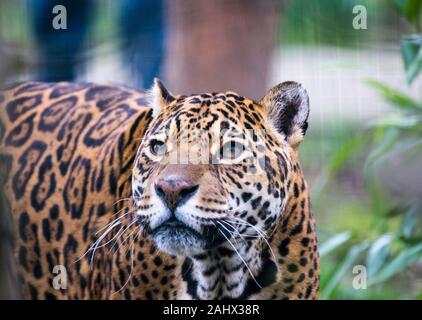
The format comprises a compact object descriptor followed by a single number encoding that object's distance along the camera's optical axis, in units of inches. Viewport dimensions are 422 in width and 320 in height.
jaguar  216.1
